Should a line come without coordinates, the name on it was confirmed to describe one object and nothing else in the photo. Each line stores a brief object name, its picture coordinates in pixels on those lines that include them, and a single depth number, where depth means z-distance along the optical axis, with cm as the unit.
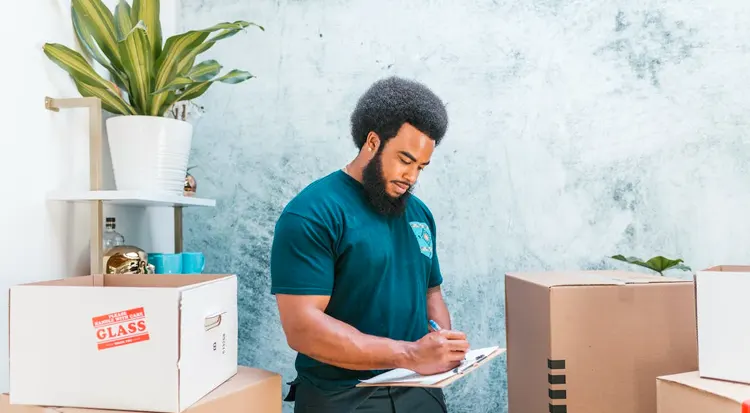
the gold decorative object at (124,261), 154
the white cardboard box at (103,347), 105
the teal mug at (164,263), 171
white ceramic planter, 157
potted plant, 154
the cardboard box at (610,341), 143
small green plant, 177
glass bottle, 160
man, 125
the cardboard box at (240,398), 108
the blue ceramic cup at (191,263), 179
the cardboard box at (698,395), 112
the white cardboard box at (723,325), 122
